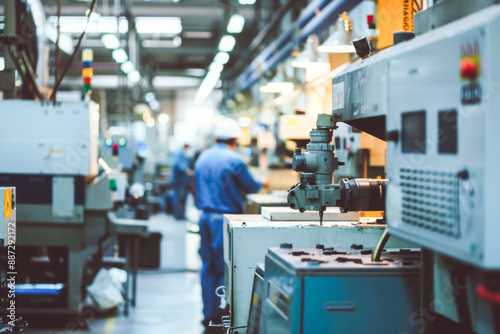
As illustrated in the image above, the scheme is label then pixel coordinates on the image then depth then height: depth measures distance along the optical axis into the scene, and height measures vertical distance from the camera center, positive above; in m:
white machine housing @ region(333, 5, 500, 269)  1.09 +0.06
